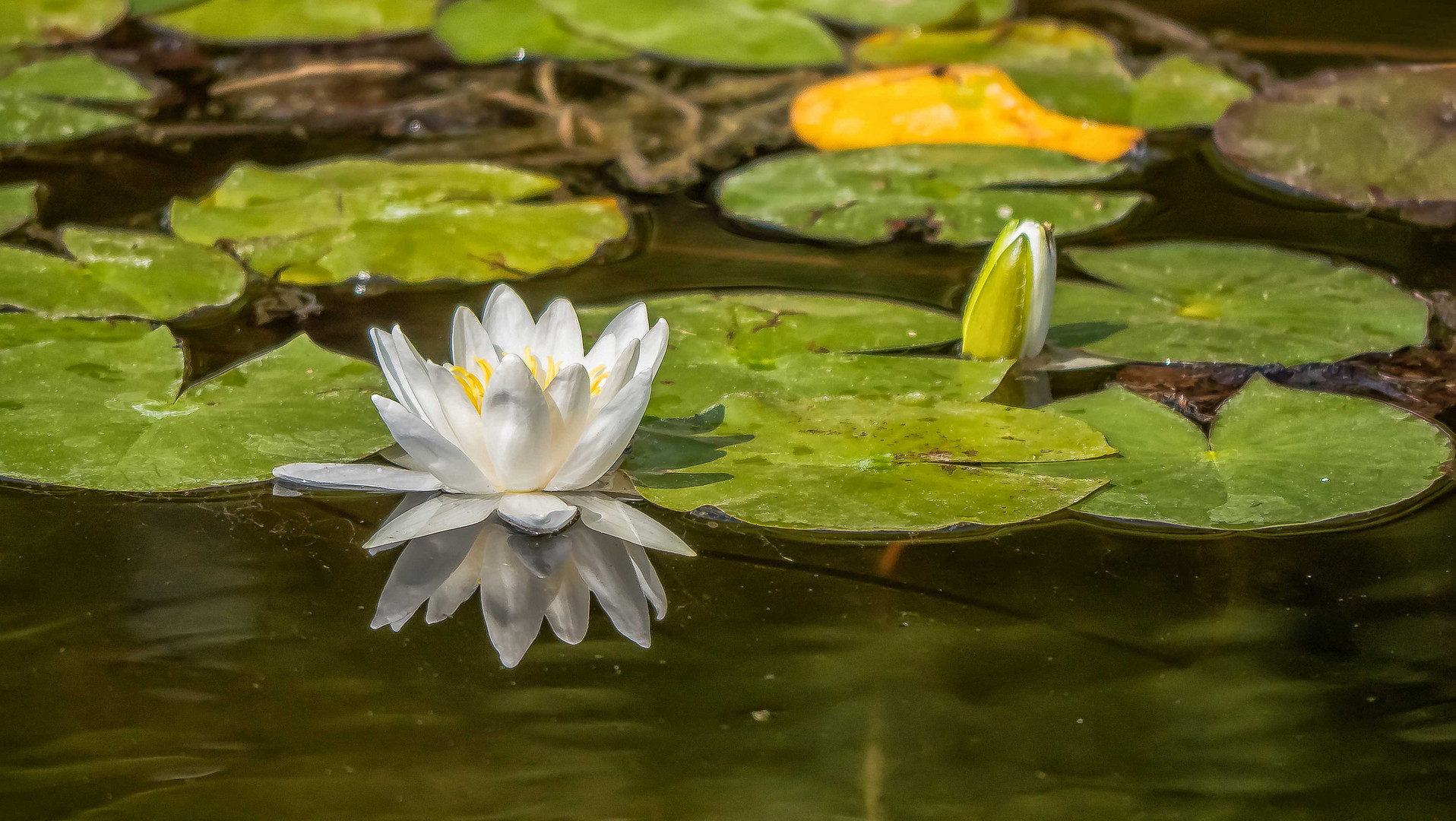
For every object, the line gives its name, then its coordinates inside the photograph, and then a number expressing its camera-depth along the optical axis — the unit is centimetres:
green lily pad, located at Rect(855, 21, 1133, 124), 532
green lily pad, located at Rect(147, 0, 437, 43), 609
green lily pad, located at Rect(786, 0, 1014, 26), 636
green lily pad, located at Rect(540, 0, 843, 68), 584
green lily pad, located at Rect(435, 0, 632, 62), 598
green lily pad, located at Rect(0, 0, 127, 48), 608
